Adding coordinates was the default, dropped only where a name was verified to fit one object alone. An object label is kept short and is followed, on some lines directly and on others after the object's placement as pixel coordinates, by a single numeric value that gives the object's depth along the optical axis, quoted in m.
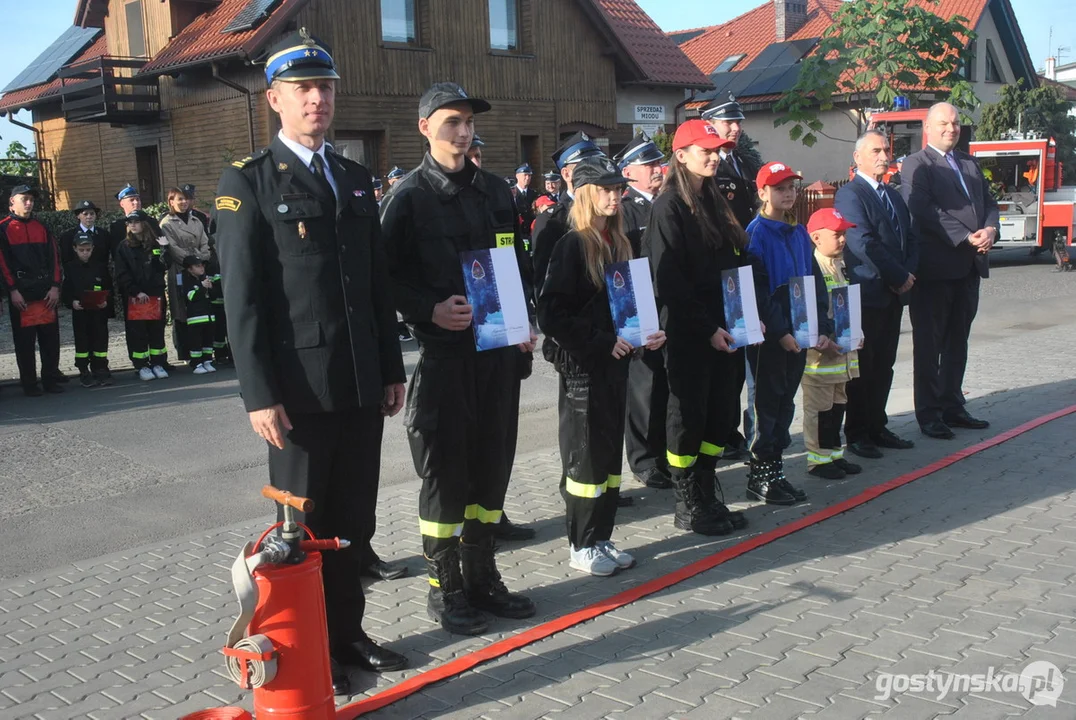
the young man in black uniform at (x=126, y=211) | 12.52
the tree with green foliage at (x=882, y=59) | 22.41
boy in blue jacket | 6.31
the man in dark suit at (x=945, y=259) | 8.06
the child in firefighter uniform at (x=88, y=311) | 11.84
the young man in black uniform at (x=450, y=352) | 4.58
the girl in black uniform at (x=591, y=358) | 5.10
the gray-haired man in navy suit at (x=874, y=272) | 7.49
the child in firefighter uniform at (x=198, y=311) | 12.45
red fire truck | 22.09
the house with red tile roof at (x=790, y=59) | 37.47
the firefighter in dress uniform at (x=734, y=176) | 7.16
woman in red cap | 5.74
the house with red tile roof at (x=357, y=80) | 22.28
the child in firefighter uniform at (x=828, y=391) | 6.98
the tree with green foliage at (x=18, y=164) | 30.70
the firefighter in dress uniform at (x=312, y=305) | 3.86
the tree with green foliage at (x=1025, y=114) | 29.31
